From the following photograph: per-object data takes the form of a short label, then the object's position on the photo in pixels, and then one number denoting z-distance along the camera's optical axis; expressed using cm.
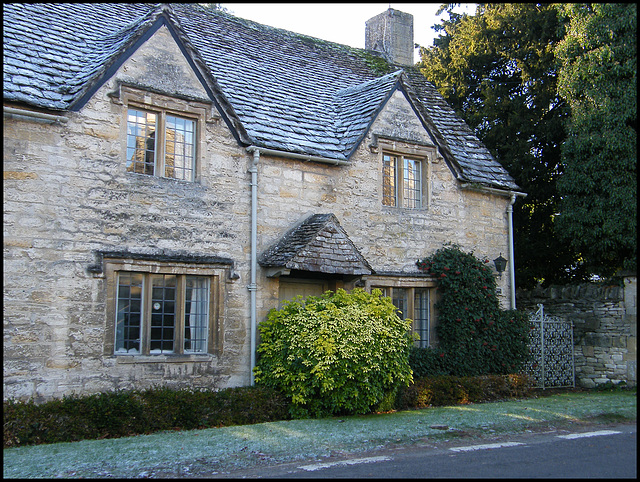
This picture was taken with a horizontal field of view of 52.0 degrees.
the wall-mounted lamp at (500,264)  1638
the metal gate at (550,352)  1677
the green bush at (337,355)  1114
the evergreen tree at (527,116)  2003
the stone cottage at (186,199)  1069
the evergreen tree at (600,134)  1653
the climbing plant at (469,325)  1490
